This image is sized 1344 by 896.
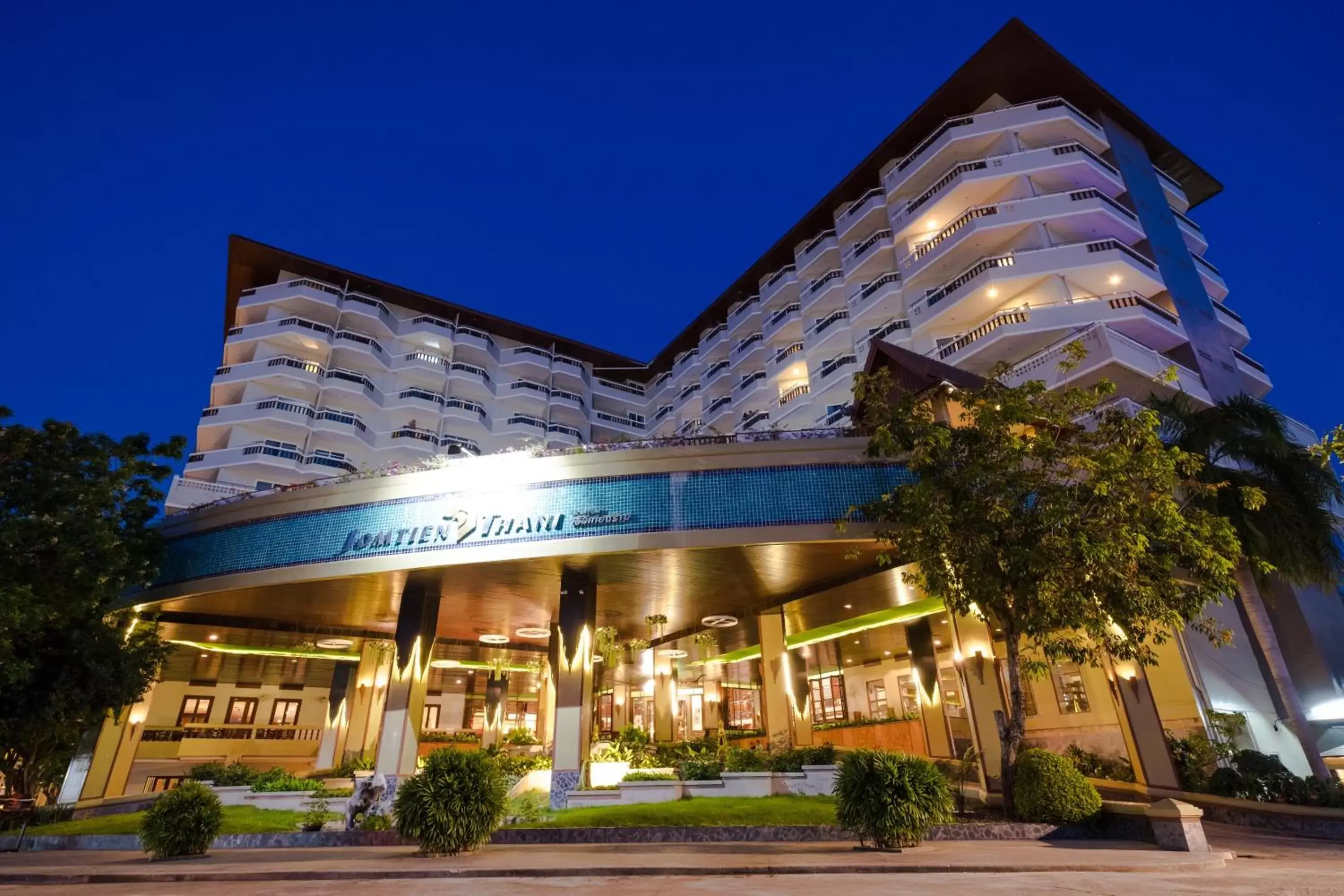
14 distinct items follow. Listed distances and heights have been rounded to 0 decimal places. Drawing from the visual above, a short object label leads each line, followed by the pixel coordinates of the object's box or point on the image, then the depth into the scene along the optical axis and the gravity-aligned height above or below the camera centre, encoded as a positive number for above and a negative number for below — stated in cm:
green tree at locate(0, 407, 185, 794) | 1627 +433
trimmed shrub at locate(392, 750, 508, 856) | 1116 -37
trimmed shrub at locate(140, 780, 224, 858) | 1211 -68
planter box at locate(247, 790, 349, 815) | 1755 -50
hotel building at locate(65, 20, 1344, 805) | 1623 +608
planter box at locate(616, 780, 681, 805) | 1507 -32
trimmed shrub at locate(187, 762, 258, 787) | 1922 +11
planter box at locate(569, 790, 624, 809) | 1507 -43
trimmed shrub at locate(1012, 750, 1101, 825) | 1207 -33
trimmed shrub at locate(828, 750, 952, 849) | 1053 -34
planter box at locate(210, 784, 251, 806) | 1841 -37
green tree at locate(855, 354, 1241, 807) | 1221 +388
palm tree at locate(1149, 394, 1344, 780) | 1817 +644
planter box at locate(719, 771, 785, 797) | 1536 -20
